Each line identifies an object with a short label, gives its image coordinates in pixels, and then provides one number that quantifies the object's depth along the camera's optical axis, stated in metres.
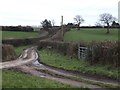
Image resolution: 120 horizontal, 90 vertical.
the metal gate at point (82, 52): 34.07
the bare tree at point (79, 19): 150.00
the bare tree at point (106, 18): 120.64
